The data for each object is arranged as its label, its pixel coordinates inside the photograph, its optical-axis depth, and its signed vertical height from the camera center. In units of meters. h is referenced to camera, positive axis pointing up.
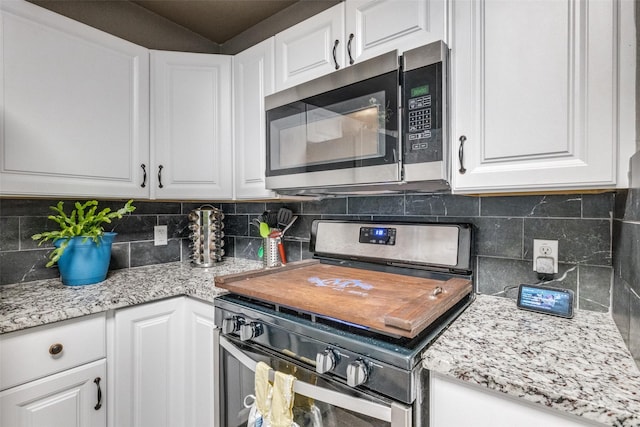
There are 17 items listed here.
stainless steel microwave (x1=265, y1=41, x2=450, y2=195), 1.00 +0.30
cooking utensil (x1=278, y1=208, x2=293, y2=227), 1.80 -0.03
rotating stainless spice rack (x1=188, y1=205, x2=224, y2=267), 1.92 -0.16
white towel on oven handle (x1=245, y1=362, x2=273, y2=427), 0.98 -0.60
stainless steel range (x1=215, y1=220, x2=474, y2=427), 0.77 -0.34
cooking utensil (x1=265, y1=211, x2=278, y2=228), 1.87 -0.05
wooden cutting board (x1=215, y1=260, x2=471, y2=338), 0.81 -0.28
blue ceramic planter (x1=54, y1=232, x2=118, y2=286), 1.41 -0.23
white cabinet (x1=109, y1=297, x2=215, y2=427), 1.29 -0.68
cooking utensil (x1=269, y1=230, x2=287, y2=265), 1.70 -0.17
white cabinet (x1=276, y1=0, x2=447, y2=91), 1.05 +0.68
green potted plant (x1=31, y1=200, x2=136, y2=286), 1.40 -0.17
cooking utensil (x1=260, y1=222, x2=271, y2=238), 1.72 -0.11
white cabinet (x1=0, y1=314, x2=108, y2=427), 1.03 -0.59
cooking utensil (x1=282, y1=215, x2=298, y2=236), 1.77 -0.07
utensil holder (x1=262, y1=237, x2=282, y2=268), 1.70 -0.23
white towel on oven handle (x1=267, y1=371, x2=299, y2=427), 0.92 -0.57
